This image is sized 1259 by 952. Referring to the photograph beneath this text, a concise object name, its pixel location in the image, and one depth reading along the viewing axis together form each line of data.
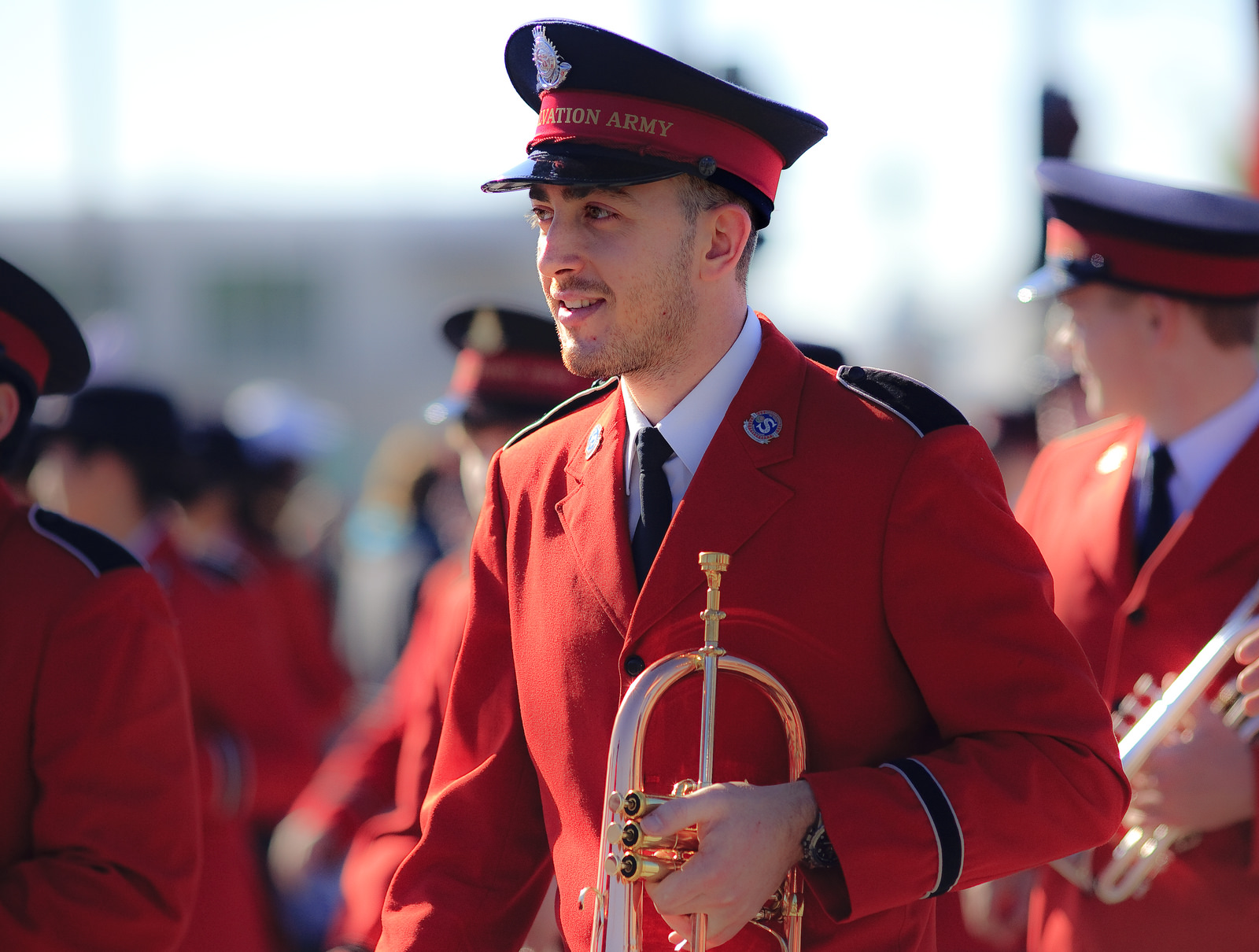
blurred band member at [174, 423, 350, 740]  15.96
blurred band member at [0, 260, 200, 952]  6.12
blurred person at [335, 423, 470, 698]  23.91
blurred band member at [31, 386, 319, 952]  10.92
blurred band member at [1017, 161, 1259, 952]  7.09
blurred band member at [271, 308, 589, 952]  8.77
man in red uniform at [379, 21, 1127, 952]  4.76
